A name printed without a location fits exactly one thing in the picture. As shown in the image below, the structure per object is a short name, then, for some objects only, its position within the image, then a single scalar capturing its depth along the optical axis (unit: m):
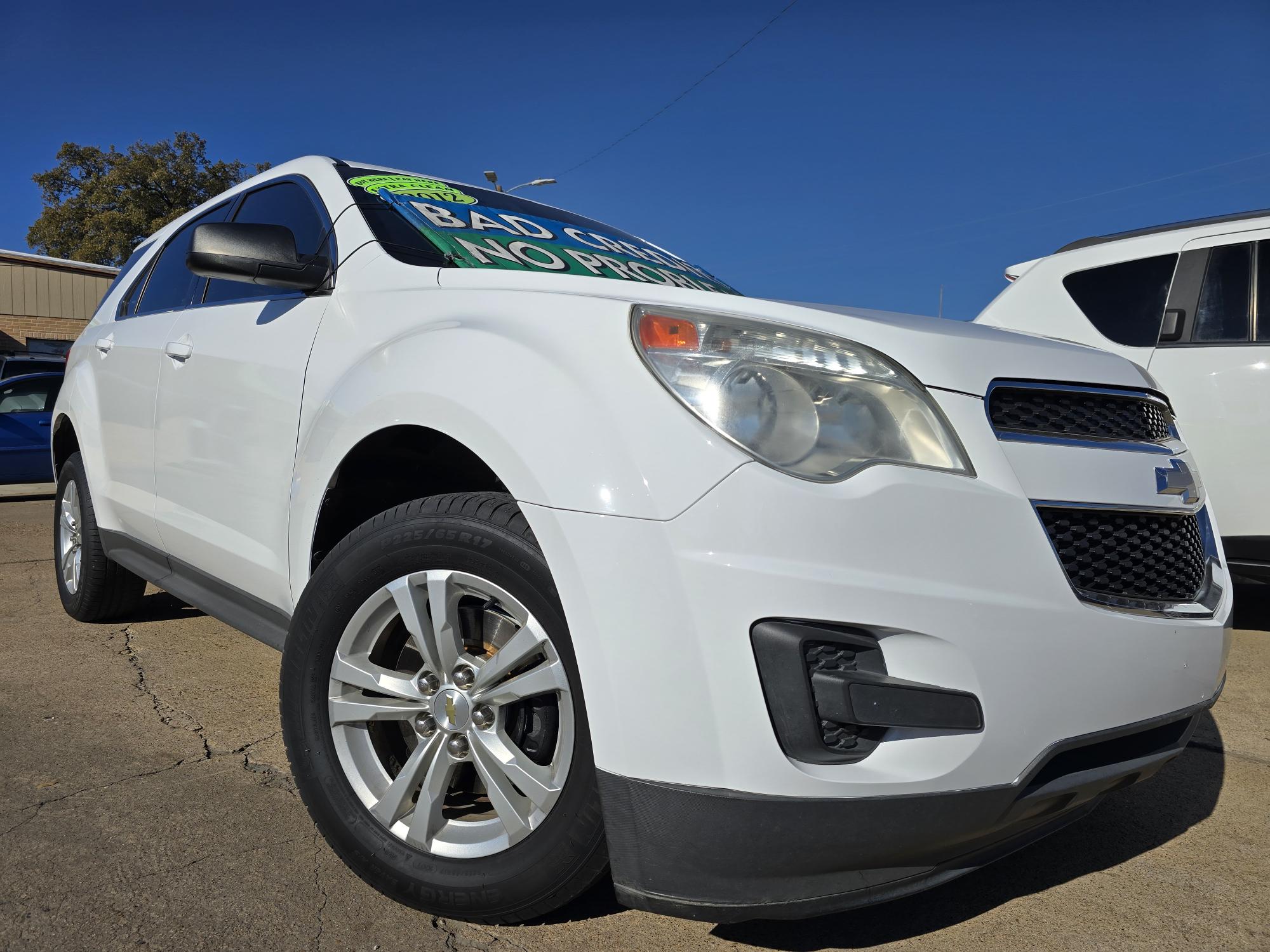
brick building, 25.33
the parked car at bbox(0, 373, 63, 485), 9.91
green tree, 36.25
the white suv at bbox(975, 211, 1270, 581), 4.02
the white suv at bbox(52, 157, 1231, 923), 1.48
